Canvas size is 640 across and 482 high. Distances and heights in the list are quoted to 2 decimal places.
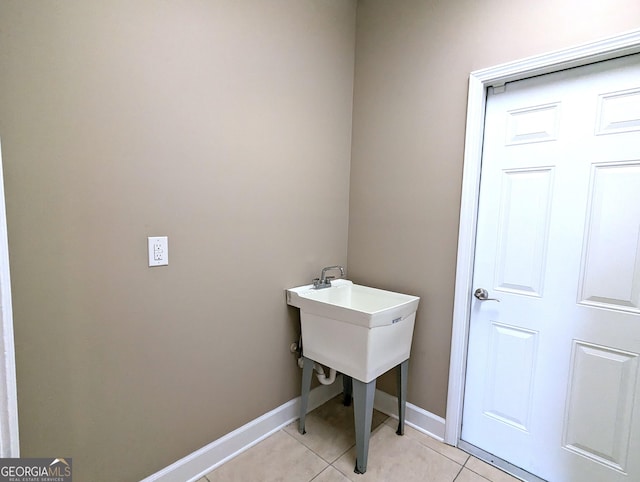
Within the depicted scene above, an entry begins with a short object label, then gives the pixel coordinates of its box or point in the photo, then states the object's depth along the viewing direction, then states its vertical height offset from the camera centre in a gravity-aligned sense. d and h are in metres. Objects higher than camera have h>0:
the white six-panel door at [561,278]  1.29 -0.25
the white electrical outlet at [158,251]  1.28 -0.16
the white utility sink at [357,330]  1.49 -0.58
